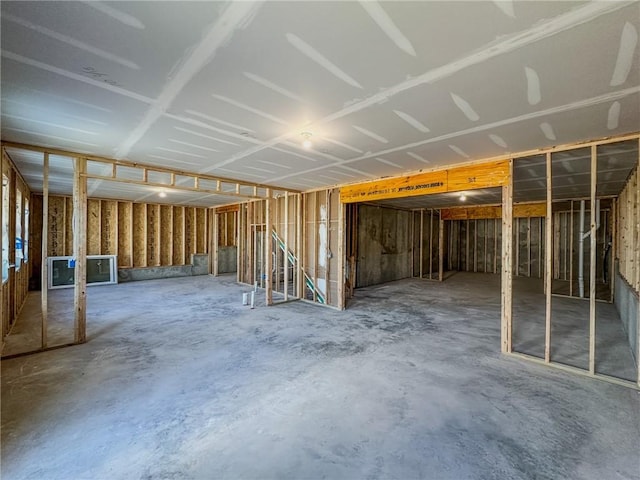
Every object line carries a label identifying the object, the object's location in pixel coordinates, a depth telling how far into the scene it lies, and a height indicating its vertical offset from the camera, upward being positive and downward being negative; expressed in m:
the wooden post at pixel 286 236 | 6.94 +0.08
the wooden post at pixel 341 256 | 6.15 -0.35
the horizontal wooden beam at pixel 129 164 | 3.79 +1.22
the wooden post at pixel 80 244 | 4.01 -0.07
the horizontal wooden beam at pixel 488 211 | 9.50 +1.03
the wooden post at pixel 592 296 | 3.18 -0.64
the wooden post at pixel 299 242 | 7.11 -0.06
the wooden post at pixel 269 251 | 6.41 -0.26
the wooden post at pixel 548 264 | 3.52 -0.31
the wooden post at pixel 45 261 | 3.75 -0.29
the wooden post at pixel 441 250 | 10.20 -0.39
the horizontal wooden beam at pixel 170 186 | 4.14 +0.92
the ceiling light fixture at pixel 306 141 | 3.23 +1.19
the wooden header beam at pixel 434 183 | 4.07 +0.97
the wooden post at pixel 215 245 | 11.09 -0.22
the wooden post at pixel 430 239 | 10.77 +0.03
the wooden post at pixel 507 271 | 3.88 -0.43
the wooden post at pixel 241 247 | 9.56 -0.25
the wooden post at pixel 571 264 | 7.66 -0.66
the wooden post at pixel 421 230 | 10.53 +0.35
